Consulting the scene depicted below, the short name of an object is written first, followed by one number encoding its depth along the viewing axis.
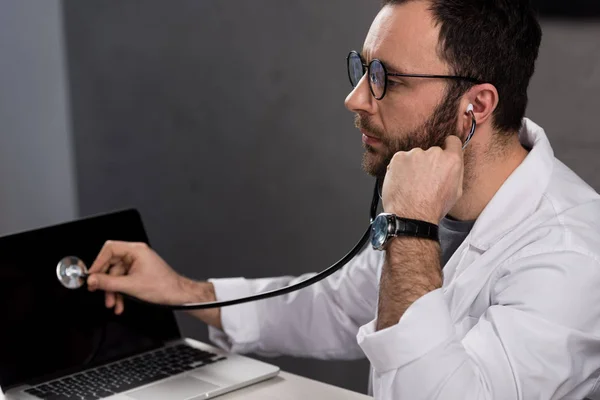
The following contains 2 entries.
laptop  2.28
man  2.11
